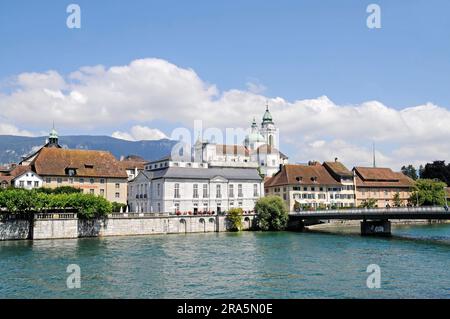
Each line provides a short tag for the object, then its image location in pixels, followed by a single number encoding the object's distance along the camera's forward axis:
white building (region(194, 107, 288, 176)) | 130.38
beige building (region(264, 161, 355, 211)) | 96.38
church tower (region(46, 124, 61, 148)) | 113.30
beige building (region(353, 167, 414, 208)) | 106.56
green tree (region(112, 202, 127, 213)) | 74.91
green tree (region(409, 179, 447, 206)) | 105.31
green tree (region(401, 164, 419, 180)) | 188.75
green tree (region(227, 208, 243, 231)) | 74.56
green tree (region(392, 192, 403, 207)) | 107.88
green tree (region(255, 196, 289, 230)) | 74.69
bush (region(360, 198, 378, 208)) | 99.39
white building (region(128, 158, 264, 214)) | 78.69
